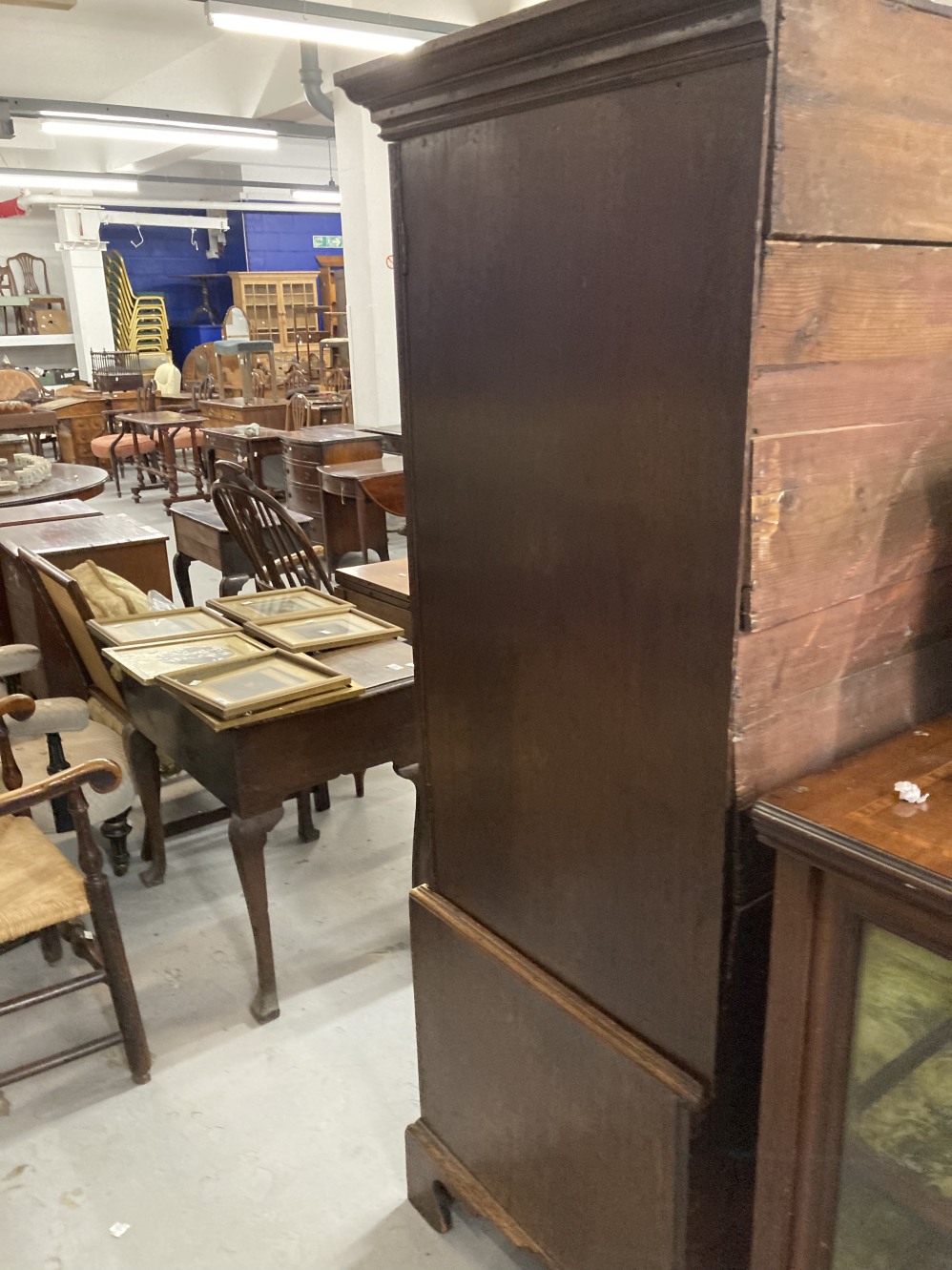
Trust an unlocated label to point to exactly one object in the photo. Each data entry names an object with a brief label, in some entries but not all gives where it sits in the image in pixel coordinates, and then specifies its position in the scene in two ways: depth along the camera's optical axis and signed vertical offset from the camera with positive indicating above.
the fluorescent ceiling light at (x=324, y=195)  11.04 +1.79
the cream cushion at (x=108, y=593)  2.55 -0.60
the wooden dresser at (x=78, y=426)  10.14 -0.68
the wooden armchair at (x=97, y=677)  2.48 -0.82
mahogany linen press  0.83 -0.15
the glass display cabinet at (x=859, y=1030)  0.85 -0.63
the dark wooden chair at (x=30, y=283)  13.71 +1.05
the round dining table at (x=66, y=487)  3.97 -0.53
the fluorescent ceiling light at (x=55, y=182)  9.15 +1.67
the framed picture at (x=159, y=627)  2.33 -0.64
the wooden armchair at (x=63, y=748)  2.25 -0.96
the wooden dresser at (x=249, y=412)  8.14 -0.46
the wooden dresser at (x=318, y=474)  5.39 -0.66
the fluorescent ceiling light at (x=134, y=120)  6.80 +1.62
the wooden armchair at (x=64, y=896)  1.69 -0.91
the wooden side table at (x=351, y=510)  4.90 -0.82
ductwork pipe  6.95 +1.88
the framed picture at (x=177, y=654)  2.12 -0.65
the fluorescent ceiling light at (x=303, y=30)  5.11 +1.67
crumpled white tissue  0.90 -0.41
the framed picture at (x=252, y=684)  1.91 -0.65
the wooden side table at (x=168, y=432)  8.11 -0.63
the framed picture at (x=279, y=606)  2.52 -0.65
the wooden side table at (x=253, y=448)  6.64 -0.63
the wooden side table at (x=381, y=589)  2.79 -0.67
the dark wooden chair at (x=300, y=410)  7.52 -0.43
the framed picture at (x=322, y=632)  2.29 -0.65
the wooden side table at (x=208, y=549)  4.21 -0.82
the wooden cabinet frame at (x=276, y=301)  13.84 +0.75
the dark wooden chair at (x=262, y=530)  3.09 -0.55
